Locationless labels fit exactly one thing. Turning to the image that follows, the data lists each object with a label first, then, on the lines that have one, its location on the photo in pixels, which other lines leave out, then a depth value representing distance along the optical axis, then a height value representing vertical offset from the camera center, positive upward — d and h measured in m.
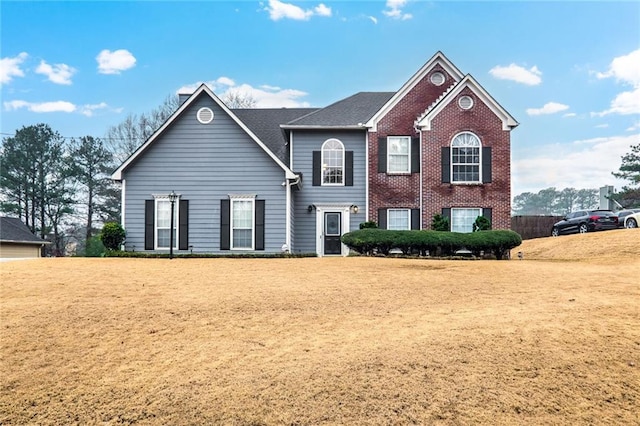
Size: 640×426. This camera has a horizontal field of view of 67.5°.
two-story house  18.02 +2.21
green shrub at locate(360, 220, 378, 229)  18.33 +0.13
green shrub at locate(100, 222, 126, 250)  17.39 -0.24
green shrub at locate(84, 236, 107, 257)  28.62 -1.17
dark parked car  25.00 +0.31
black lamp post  16.67 +0.61
